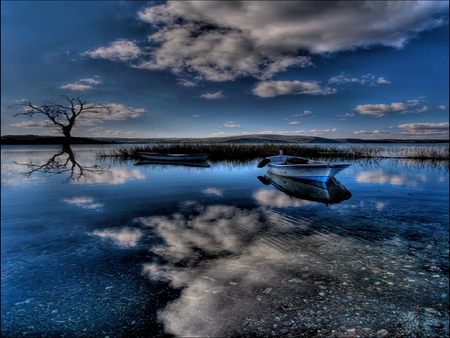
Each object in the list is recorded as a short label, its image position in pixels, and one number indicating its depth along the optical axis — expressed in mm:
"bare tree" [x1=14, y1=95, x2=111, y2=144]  57312
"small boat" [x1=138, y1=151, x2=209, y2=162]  32656
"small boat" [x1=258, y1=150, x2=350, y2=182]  14305
